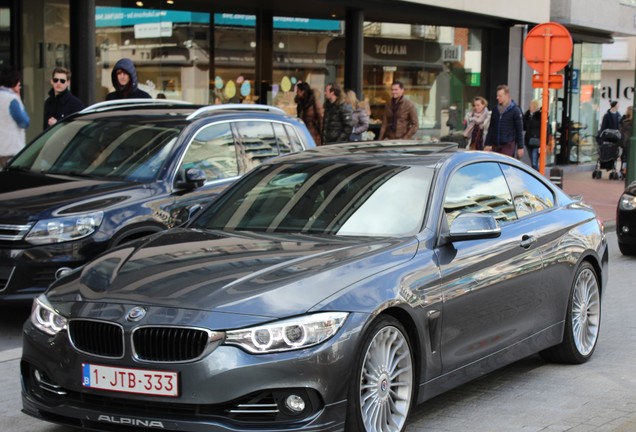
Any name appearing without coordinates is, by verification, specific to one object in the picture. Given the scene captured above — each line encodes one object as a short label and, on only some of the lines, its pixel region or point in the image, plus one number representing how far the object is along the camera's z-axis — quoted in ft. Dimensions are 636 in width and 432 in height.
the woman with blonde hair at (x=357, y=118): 57.36
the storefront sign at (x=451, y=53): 88.74
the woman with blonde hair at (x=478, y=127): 63.52
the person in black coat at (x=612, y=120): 93.81
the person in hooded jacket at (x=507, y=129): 59.67
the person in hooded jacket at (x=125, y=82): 43.24
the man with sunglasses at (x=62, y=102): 42.60
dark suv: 27.58
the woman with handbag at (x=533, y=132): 78.28
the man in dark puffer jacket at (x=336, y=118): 55.26
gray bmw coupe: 16.12
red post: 56.08
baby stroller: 88.38
